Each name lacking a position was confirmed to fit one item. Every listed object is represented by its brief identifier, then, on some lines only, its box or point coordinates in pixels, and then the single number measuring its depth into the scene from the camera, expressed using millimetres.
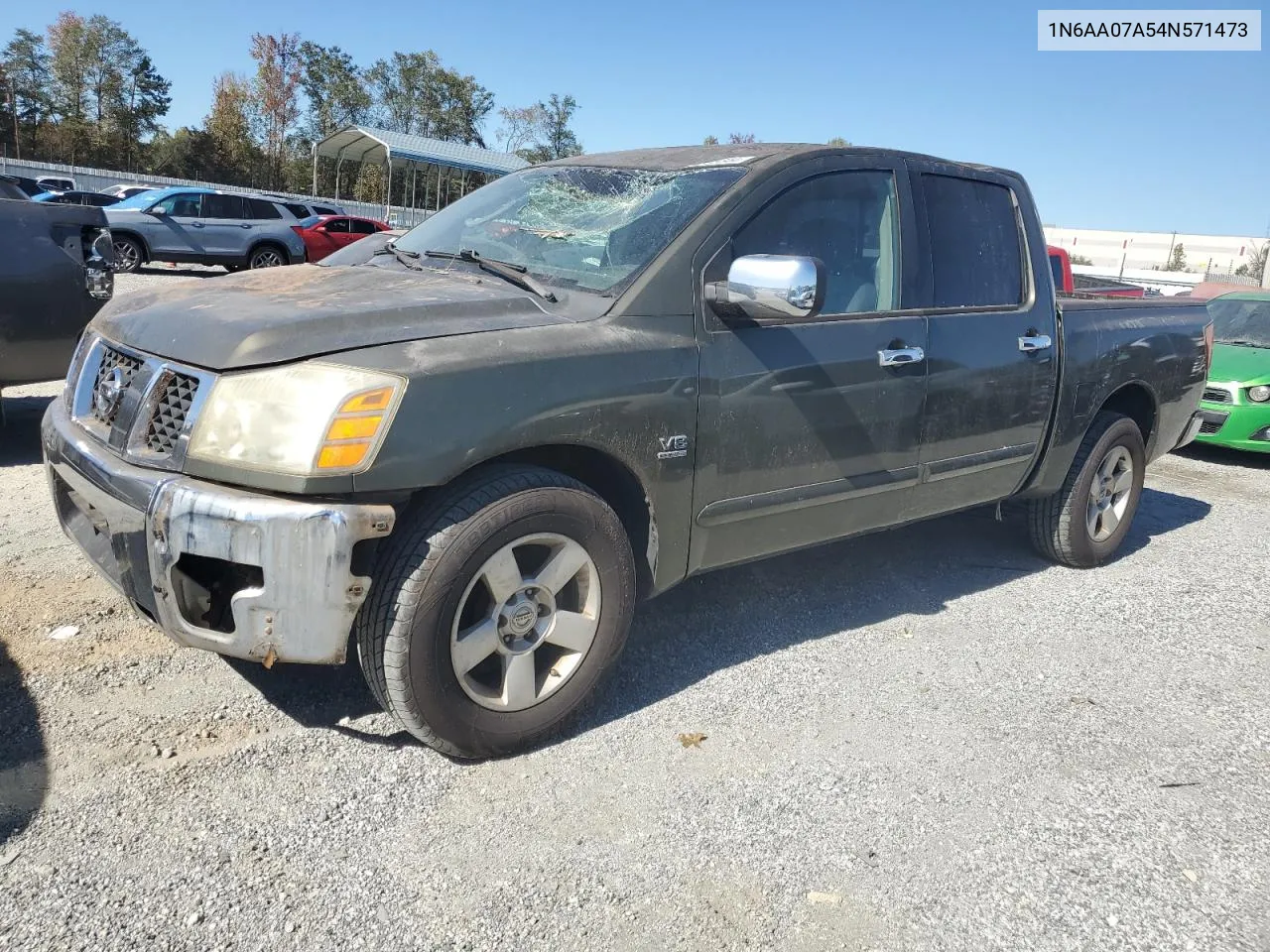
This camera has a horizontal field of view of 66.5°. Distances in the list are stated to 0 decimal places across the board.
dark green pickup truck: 2389
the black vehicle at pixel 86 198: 22019
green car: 8266
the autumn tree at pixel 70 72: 51750
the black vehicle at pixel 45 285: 5035
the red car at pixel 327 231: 19516
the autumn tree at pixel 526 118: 58562
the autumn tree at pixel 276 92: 51656
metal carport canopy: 27234
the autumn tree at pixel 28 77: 50312
